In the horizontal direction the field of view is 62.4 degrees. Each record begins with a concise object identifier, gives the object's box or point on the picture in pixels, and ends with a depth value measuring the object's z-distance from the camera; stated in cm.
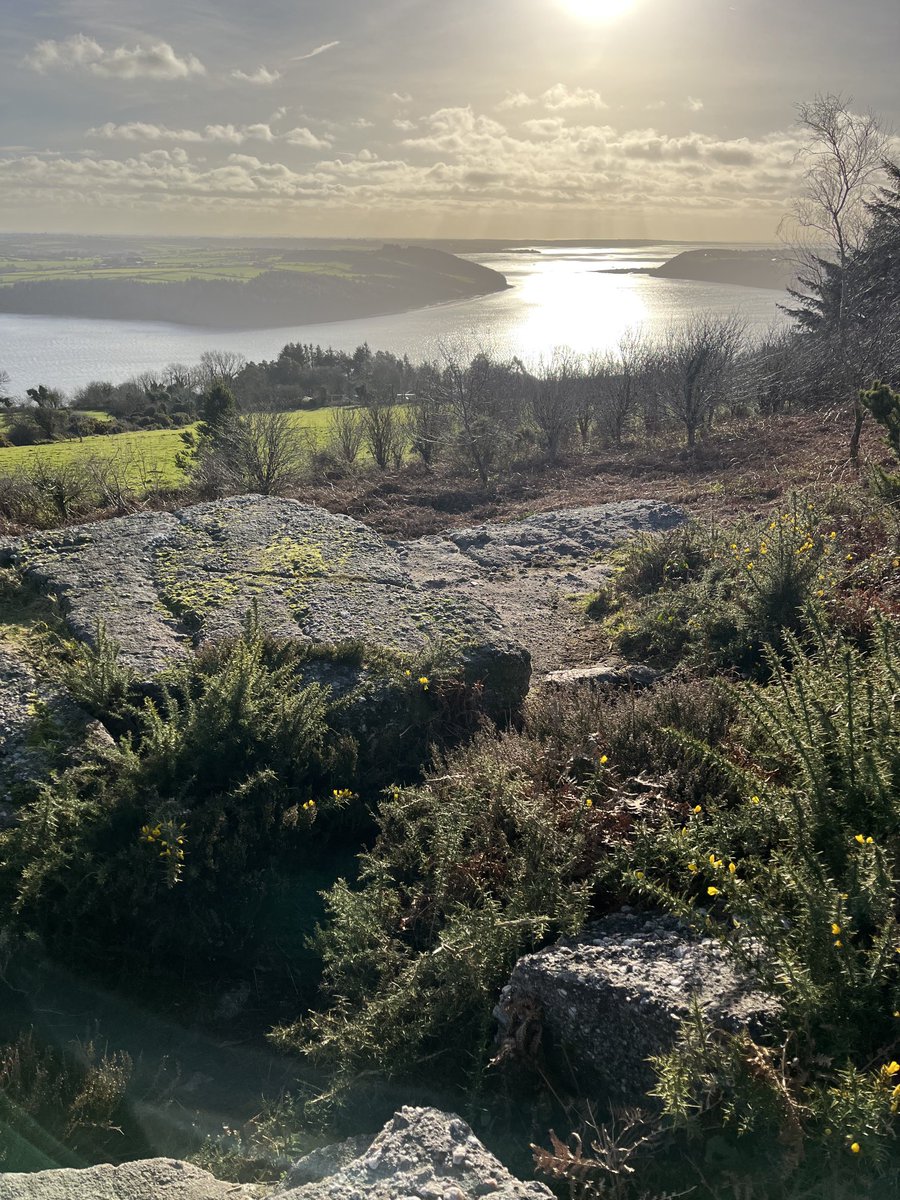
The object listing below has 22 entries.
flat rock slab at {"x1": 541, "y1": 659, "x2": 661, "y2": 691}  615
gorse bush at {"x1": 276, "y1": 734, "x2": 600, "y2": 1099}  321
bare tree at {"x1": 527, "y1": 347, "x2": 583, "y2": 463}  2692
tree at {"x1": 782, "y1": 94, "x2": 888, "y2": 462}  1387
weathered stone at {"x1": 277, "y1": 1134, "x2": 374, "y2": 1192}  261
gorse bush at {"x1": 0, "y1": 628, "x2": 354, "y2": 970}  384
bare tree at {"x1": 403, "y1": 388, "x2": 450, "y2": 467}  2717
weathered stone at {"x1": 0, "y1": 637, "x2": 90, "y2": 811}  440
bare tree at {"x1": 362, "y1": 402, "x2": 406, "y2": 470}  2878
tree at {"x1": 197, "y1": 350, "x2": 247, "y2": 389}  5631
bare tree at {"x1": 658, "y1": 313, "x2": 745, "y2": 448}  2231
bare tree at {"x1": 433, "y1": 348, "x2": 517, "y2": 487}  2414
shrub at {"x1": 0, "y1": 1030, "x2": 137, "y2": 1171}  291
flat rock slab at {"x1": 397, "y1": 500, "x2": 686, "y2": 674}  802
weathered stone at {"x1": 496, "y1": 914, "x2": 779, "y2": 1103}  275
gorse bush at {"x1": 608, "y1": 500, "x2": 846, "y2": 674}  618
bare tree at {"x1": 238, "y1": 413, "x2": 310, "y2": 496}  1902
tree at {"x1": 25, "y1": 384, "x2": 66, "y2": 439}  4078
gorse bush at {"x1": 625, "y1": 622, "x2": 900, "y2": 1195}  226
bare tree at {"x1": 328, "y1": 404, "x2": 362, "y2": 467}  2956
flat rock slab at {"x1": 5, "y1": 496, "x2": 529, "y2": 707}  588
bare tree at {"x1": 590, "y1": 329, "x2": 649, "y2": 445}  3091
